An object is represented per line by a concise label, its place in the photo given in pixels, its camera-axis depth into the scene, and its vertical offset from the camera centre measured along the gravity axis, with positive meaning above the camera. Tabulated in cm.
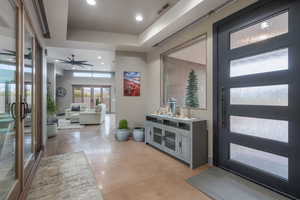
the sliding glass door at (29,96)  253 +5
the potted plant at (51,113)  520 -47
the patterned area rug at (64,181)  208 -126
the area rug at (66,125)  676 -120
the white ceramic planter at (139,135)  483 -110
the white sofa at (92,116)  745 -82
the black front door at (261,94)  199 +8
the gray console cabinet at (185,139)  293 -82
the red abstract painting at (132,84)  533 +52
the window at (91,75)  1207 +193
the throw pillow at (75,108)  905 -55
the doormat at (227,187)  205 -126
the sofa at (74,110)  839 -63
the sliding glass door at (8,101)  172 -2
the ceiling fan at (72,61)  759 +186
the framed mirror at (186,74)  338 +64
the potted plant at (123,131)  482 -98
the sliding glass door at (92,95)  1220 +33
